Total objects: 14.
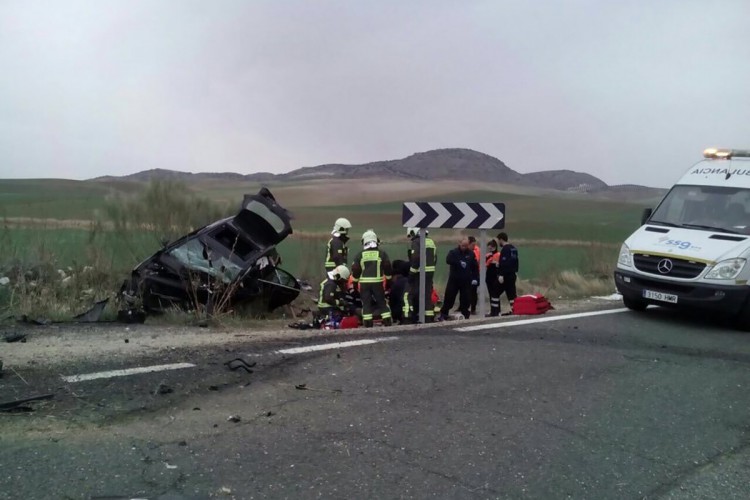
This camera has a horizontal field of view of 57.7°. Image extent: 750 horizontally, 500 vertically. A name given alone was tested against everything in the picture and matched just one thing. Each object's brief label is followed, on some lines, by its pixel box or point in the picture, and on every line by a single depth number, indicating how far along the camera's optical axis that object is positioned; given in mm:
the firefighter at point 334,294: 11297
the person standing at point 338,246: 12078
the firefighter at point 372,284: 10875
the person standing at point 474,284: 13120
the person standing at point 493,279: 13312
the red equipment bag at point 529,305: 10883
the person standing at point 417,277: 11289
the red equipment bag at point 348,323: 10656
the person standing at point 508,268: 13773
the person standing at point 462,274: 12805
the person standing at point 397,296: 11695
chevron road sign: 10344
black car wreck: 9938
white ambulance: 9227
